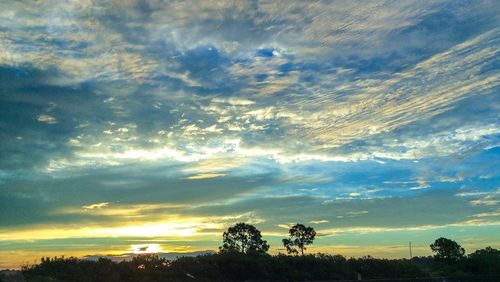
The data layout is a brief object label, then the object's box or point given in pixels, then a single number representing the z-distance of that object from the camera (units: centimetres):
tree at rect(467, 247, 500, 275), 6268
